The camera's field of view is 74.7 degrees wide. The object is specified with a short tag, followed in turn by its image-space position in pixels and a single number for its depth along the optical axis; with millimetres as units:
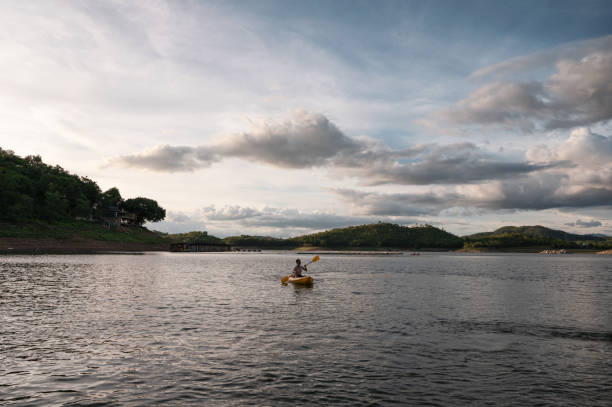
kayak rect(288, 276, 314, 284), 49134
